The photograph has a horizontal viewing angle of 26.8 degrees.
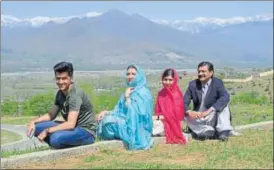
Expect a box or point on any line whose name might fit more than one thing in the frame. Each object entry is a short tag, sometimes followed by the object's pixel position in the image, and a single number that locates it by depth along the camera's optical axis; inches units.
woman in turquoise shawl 301.7
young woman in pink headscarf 319.3
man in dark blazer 317.7
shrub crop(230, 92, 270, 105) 1288.1
